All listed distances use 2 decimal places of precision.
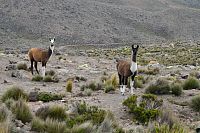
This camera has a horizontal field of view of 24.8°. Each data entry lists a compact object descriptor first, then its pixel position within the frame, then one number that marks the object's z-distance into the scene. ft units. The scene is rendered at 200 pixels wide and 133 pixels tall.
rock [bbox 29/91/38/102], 50.55
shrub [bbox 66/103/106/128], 37.35
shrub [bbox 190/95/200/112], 49.59
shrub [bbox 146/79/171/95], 57.82
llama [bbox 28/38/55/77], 80.12
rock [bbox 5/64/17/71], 85.60
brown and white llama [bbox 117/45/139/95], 55.21
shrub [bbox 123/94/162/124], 42.23
